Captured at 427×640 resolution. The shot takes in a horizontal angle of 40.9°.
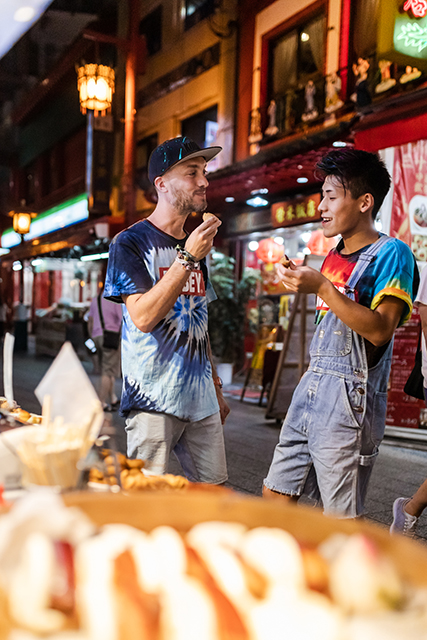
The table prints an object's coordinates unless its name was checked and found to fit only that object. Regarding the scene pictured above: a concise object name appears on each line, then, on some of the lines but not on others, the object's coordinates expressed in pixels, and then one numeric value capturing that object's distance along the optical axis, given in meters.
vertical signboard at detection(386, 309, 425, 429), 6.57
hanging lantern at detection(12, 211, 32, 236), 17.95
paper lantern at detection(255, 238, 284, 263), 10.02
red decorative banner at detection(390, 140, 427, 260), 6.66
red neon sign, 6.14
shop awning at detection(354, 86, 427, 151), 6.55
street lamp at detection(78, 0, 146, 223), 11.27
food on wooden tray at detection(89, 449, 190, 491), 1.11
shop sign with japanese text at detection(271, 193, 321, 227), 9.56
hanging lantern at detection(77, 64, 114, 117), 10.53
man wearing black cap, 2.15
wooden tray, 0.84
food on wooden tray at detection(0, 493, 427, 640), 0.62
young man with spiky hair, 2.10
